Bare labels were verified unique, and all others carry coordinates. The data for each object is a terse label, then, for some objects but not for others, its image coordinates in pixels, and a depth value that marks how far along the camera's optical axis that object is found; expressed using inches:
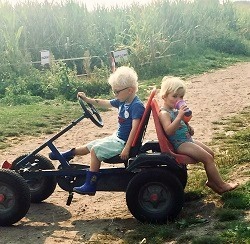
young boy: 206.5
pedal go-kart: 196.4
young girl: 202.4
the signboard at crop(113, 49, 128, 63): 602.2
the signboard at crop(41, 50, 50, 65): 587.8
